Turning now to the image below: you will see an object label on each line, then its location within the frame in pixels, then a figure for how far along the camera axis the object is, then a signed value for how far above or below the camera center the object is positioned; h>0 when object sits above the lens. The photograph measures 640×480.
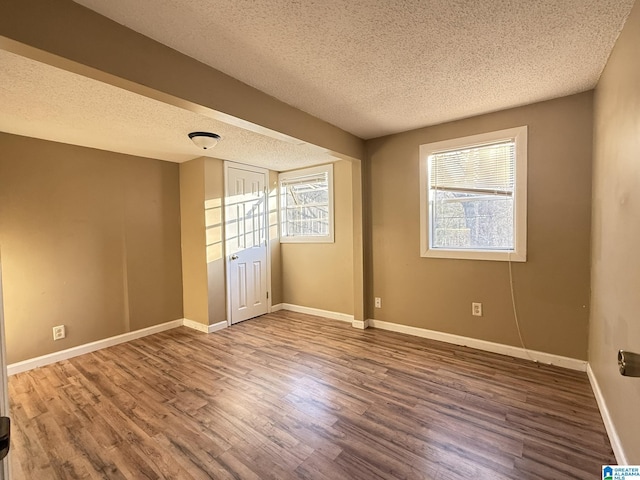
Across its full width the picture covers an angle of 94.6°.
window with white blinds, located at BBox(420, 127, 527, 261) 2.76 +0.31
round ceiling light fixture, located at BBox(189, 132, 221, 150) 2.79 +0.88
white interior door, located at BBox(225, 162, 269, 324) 4.05 -0.13
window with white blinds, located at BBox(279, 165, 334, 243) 4.30 +0.38
